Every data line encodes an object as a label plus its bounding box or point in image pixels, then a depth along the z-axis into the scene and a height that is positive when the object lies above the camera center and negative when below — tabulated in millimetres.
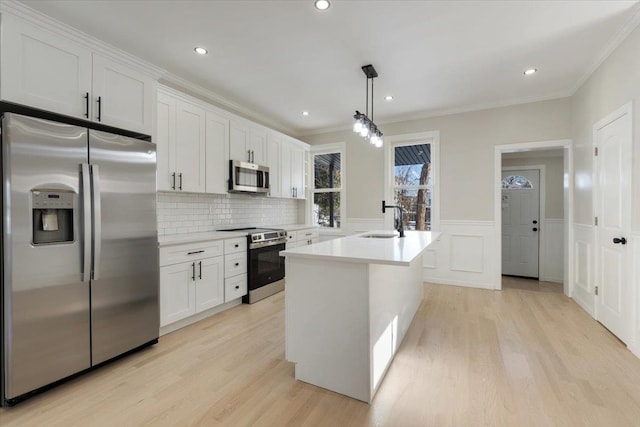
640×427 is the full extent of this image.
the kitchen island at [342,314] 1757 -667
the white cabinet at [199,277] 2691 -673
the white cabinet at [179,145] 2926 +747
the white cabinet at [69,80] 1836 +999
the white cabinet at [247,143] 3806 +995
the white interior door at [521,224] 4941 -196
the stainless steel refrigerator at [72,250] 1723 -255
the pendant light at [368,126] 2824 +894
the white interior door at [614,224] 2502 -107
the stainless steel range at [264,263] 3629 -673
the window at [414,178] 4622 +586
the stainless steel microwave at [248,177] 3734 +502
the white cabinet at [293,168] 4852 +807
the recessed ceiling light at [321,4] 2096 +1558
